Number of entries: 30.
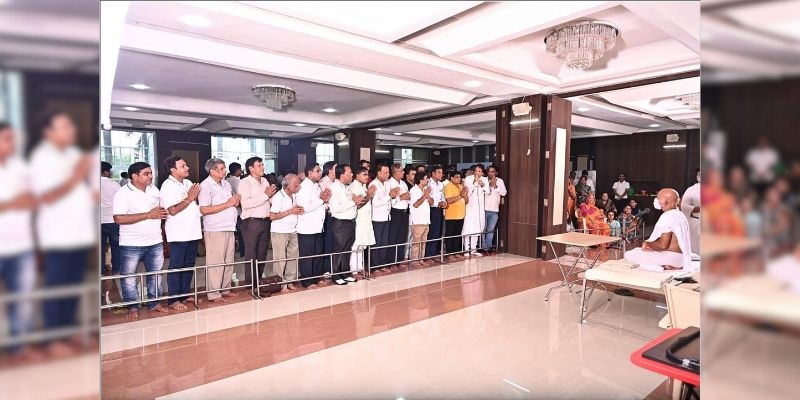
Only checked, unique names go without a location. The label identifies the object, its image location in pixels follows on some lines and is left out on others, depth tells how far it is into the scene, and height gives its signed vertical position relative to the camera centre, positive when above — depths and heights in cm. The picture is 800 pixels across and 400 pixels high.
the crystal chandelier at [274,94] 587 +124
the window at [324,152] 1199 +86
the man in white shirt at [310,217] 426 -36
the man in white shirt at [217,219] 373 -34
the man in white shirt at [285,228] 414 -46
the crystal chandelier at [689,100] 576 +120
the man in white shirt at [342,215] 442 -36
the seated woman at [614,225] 736 -75
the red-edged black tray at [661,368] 131 -63
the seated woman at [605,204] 834 -47
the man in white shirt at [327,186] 465 -5
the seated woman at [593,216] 656 -55
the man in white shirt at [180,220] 348 -33
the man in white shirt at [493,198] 613 -24
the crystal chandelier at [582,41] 340 +118
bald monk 319 -45
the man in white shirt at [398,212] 525 -39
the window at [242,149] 1063 +89
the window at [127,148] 643 +63
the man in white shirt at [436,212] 589 -43
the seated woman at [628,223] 725 -76
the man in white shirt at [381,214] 496 -39
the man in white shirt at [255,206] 394 -23
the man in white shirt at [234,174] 584 +11
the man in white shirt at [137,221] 325 -31
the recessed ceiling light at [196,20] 287 +113
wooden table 372 -53
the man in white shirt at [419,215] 543 -43
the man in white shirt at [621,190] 1030 -20
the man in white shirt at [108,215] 429 -35
